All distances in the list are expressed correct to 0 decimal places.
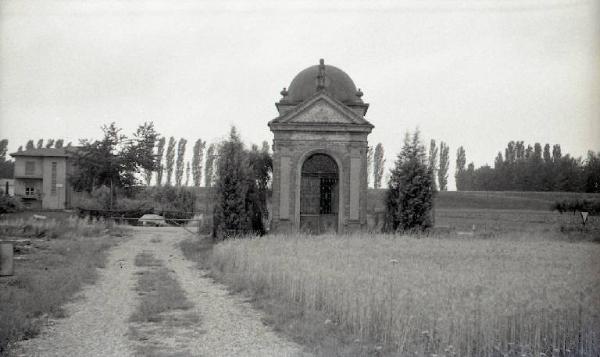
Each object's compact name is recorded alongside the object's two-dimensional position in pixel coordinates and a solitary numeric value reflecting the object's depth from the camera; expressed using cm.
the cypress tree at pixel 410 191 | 2498
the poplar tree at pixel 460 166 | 9575
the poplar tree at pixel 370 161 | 8486
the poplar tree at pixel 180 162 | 8856
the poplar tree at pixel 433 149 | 8578
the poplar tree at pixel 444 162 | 8369
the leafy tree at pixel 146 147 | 4131
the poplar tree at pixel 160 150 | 7994
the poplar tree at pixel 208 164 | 7918
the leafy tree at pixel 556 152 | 8448
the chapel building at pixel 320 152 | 2581
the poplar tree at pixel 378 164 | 8562
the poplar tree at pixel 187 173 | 8975
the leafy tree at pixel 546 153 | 8708
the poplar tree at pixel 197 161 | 8904
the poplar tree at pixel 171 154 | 8825
